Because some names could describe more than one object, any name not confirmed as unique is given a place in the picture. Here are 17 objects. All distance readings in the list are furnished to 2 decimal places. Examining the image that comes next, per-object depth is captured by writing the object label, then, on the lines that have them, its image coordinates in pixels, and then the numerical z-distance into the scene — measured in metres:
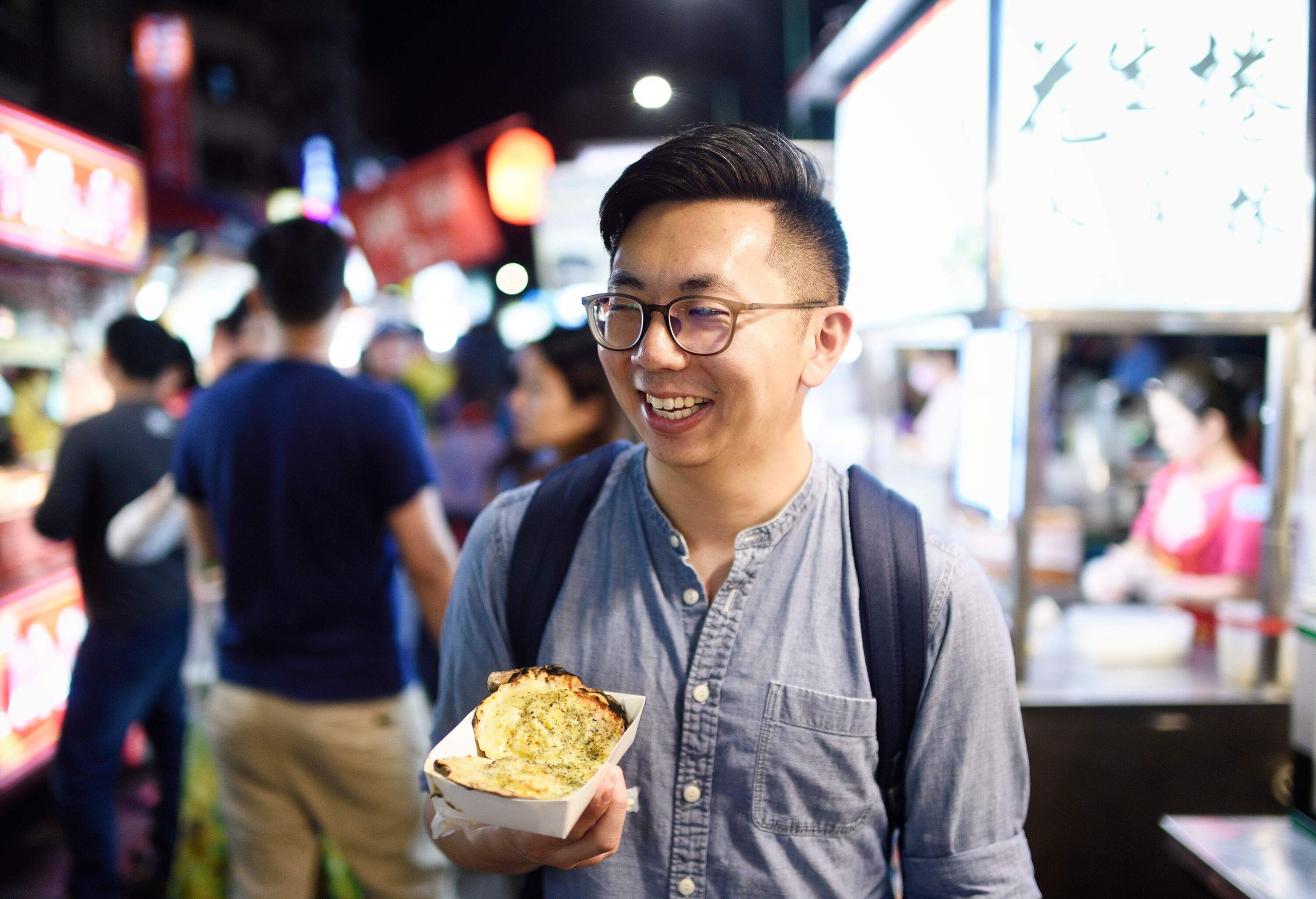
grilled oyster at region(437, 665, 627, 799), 1.17
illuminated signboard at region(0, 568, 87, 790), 3.84
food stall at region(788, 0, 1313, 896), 2.33
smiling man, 1.39
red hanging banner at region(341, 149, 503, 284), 6.13
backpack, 1.42
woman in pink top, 3.23
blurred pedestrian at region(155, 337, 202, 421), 3.72
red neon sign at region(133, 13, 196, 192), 10.36
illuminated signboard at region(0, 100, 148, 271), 3.93
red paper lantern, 6.56
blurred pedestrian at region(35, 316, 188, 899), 3.28
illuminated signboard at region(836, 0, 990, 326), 2.48
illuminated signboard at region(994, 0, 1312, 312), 2.31
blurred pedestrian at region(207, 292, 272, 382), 4.14
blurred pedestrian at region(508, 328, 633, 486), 3.18
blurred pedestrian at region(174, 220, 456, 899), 2.54
